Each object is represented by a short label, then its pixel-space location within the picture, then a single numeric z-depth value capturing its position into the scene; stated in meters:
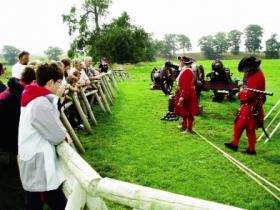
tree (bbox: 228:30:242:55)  131.22
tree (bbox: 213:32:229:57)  128.59
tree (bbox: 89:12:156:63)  43.03
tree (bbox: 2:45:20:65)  122.55
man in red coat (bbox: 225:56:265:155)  6.22
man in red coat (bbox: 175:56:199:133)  7.76
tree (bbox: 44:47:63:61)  149.93
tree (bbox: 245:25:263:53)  128.11
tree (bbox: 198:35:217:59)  125.28
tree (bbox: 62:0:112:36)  44.35
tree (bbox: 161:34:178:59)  144.47
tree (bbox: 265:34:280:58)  96.44
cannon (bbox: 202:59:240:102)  12.28
